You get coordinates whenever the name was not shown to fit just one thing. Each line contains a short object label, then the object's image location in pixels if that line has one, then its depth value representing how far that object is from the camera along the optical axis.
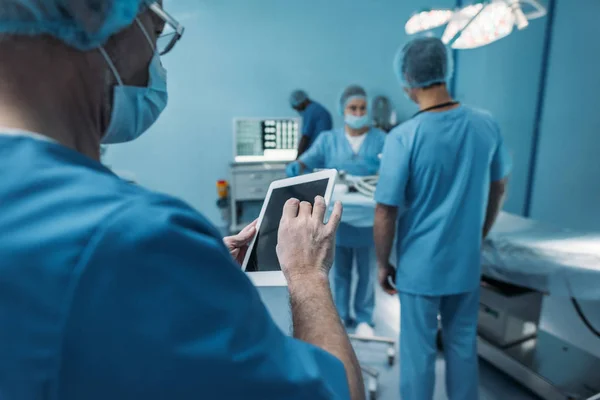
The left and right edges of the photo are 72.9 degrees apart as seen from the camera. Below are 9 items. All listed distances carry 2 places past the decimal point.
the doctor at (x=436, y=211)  1.35
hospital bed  1.39
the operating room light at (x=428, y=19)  2.42
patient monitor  3.78
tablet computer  0.73
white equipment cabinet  3.62
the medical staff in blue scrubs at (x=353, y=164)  2.21
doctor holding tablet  0.33
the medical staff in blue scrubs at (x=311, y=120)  3.48
